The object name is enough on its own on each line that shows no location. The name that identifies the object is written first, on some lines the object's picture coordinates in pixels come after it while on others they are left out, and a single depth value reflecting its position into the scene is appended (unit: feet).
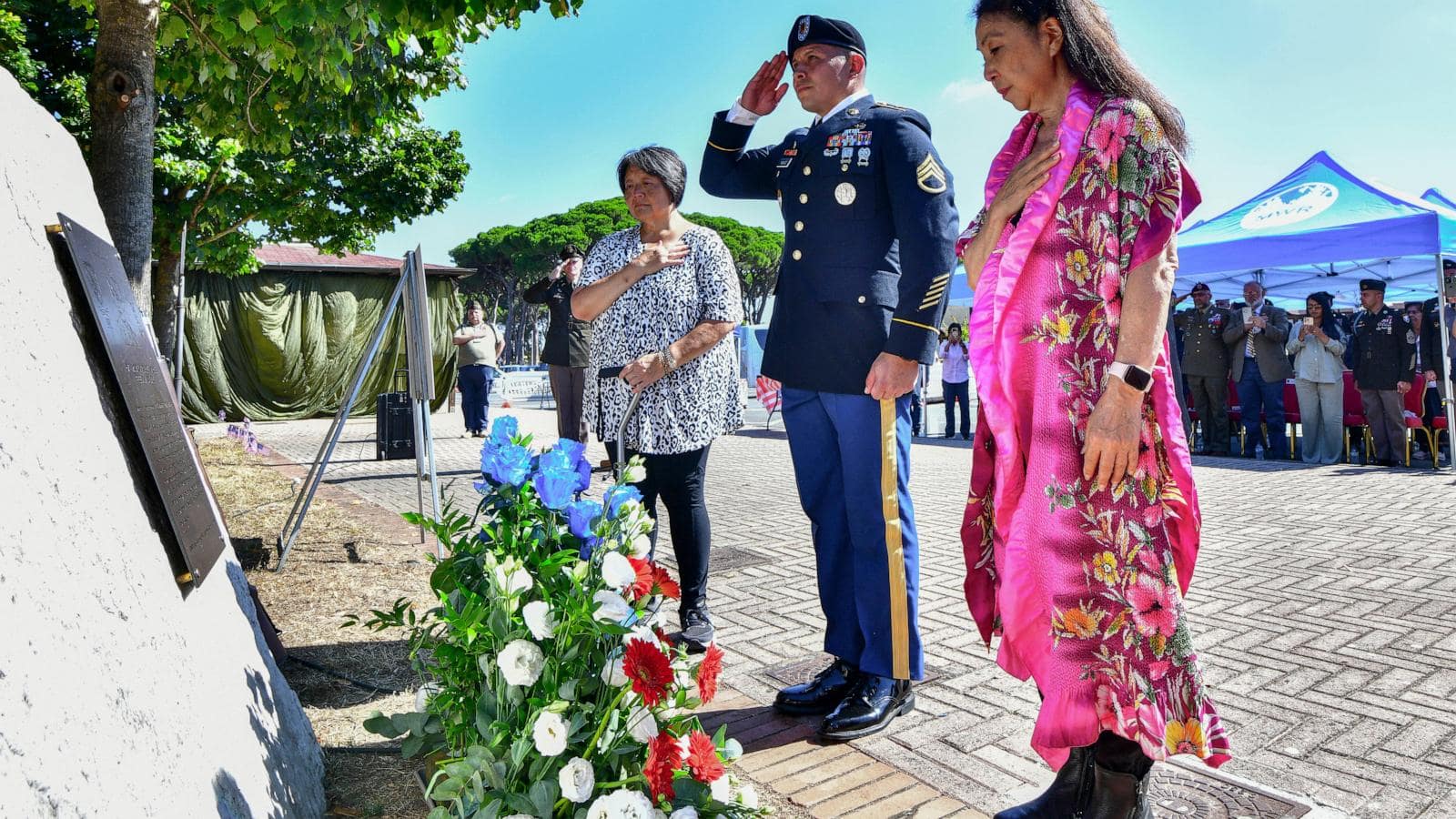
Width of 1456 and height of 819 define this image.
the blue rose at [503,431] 8.14
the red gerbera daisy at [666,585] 6.91
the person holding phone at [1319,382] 36.19
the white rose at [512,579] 6.19
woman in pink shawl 6.69
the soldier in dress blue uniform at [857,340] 9.35
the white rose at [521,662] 5.85
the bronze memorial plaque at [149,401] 6.40
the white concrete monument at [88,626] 3.75
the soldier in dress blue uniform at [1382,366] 34.12
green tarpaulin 73.41
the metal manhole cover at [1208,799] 7.68
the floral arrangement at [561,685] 5.76
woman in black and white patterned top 12.05
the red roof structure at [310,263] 77.24
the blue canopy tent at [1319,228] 31.50
